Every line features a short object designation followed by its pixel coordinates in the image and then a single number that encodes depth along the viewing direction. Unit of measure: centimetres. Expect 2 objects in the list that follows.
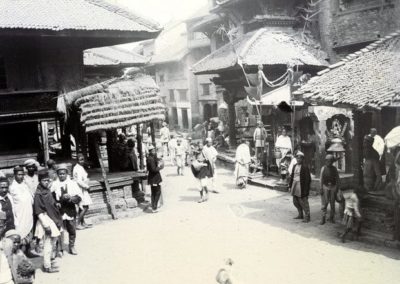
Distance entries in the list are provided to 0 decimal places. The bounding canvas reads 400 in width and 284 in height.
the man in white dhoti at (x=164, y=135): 2516
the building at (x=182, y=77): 3688
